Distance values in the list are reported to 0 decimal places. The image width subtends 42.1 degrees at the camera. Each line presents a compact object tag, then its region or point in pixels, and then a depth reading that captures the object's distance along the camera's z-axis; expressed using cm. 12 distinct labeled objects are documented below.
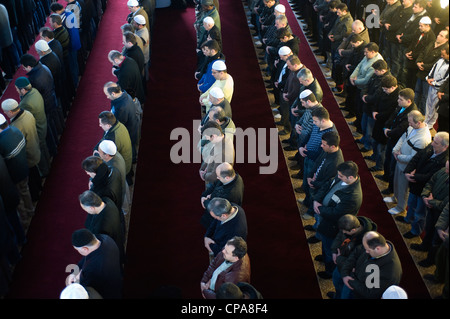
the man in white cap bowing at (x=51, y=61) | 878
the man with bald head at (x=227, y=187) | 628
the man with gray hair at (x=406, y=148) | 686
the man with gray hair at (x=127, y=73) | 881
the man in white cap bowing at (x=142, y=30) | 1003
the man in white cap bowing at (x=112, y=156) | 670
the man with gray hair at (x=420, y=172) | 656
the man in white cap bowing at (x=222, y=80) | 838
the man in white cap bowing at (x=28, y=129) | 714
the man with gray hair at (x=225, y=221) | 580
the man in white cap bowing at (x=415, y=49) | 907
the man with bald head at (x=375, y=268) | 521
